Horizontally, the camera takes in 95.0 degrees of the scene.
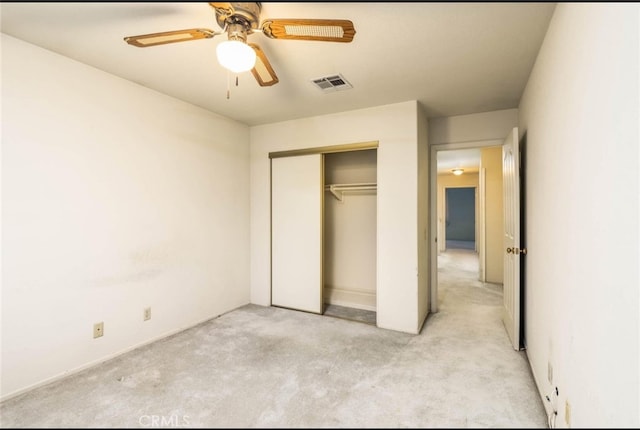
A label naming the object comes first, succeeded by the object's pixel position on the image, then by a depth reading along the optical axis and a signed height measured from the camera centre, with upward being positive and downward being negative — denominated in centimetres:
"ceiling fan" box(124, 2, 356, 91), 150 +98
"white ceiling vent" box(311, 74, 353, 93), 251 +117
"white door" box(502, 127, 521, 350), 251 -21
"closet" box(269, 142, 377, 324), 360 -21
